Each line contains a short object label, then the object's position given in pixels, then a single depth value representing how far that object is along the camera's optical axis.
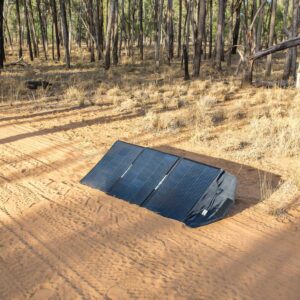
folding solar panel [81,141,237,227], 5.07
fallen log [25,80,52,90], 15.75
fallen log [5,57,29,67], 25.40
